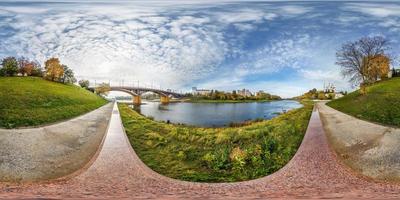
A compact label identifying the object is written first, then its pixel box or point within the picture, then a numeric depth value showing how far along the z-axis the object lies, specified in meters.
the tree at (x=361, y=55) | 9.88
